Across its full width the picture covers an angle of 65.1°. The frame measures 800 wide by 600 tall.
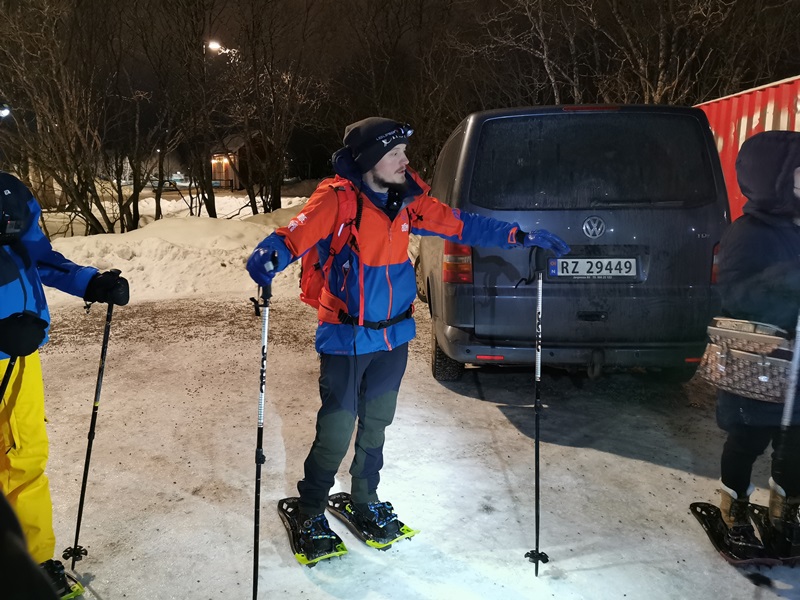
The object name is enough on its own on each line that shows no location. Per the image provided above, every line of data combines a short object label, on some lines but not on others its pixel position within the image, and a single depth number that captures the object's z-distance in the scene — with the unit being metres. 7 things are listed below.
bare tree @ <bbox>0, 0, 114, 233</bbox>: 12.07
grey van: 4.12
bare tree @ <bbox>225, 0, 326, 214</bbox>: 16.47
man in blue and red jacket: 2.84
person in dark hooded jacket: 2.73
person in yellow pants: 2.46
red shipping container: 6.92
